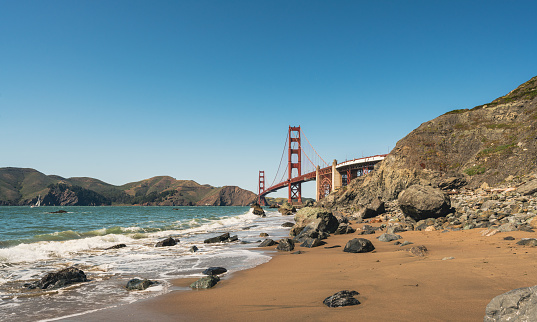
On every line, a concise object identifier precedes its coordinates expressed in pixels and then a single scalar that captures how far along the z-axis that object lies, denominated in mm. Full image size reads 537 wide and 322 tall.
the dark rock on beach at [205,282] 6176
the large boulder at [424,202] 14242
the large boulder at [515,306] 2502
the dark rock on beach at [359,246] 9094
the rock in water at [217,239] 15372
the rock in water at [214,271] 7676
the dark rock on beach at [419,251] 7458
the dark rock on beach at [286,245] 11565
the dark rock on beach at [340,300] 4289
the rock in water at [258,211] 53562
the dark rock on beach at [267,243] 13438
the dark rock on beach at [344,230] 15706
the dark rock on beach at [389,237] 10961
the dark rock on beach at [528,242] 6754
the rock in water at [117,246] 13508
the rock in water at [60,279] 6687
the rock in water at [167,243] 14211
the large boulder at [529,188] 14106
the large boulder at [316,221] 15770
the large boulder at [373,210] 23641
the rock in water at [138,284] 6219
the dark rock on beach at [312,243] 11930
